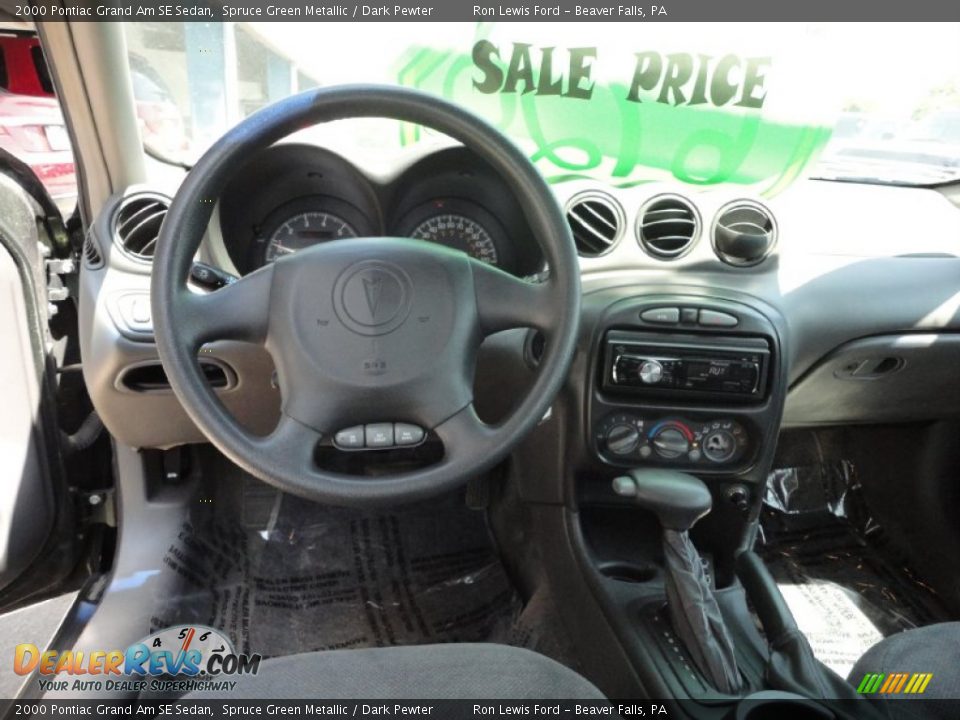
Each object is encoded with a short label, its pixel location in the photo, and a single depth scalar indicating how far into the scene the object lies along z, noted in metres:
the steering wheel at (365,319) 0.93
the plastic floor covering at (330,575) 1.65
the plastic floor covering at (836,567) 1.74
